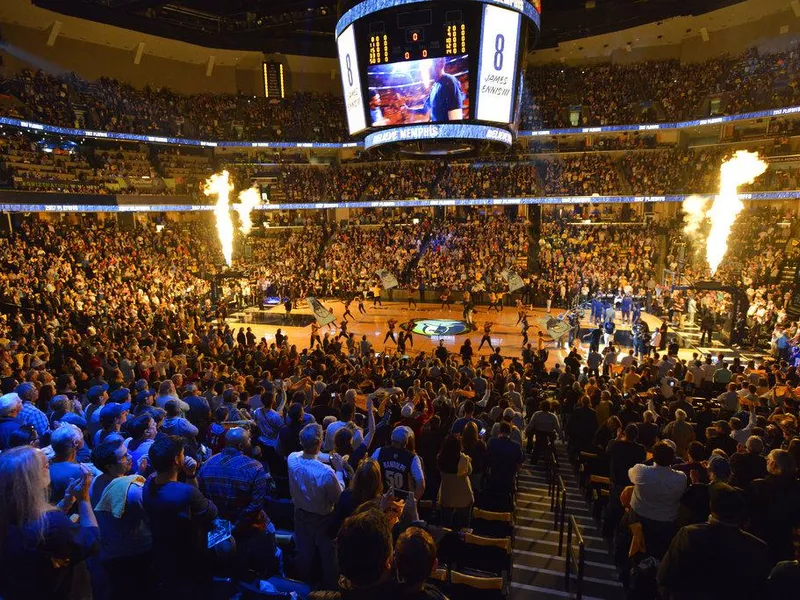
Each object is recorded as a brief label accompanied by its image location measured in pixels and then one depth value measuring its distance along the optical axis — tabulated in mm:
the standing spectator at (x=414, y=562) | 2102
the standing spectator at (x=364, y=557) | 2066
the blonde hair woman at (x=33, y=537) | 2455
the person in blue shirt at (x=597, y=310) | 21469
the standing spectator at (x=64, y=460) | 3291
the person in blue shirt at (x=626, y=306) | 22172
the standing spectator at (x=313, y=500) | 3918
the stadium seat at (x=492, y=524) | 4695
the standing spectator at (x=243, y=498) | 3514
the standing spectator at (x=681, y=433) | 6586
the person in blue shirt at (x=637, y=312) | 19634
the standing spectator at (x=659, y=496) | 4238
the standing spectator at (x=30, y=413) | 5500
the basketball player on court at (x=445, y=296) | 25141
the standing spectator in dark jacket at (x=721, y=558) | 2955
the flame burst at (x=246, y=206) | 33000
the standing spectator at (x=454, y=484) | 4762
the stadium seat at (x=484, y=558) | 4378
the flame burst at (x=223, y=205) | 32188
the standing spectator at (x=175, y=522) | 3000
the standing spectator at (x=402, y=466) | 4254
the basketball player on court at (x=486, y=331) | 17500
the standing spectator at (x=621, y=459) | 5367
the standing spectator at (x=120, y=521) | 3189
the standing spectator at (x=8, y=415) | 4844
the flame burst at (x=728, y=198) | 25969
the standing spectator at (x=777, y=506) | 3934
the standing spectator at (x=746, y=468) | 4516
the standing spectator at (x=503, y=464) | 5520
